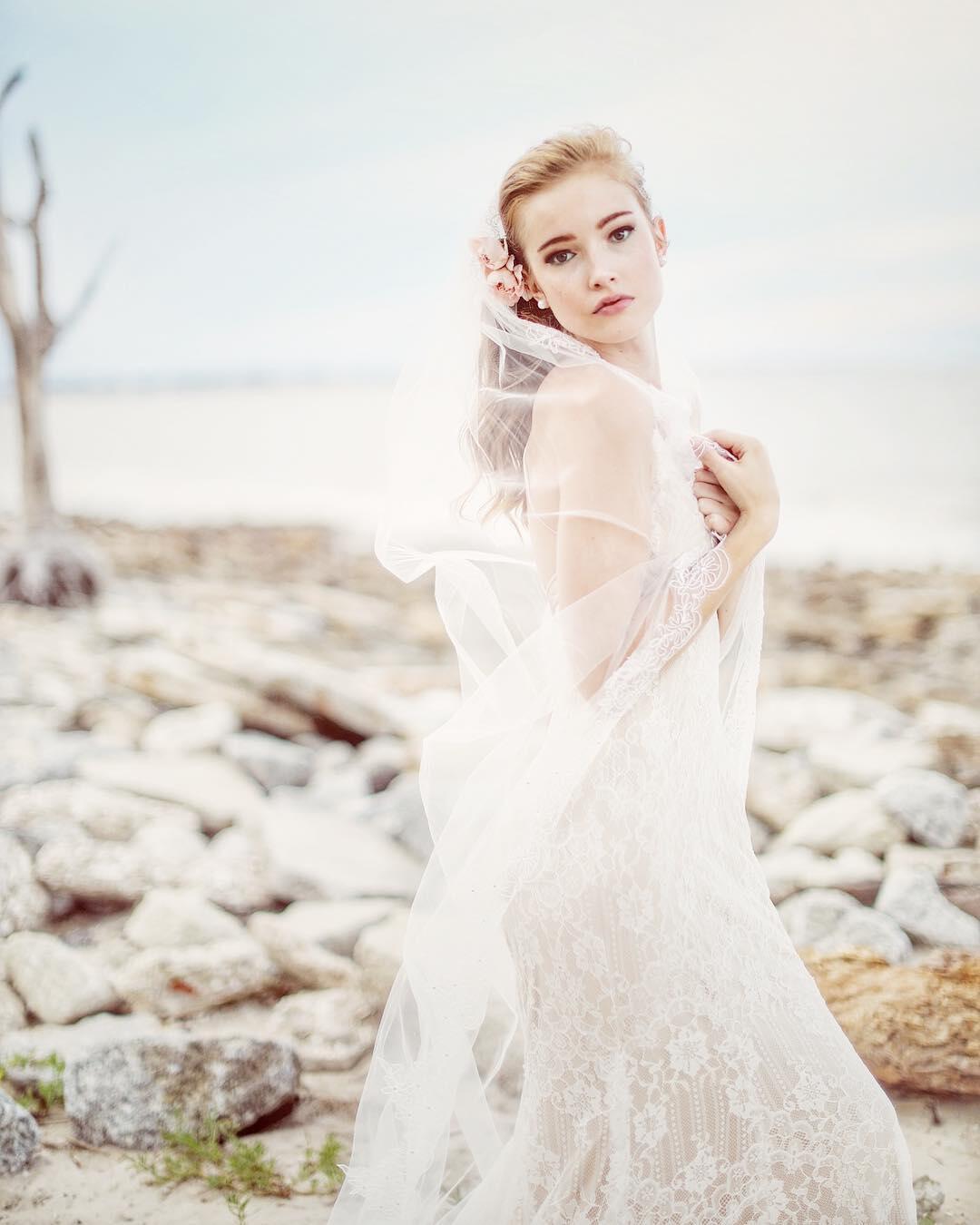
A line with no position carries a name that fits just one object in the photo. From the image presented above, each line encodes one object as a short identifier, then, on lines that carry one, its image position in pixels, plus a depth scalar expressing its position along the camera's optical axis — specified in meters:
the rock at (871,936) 2.63
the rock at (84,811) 3.37
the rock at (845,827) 3.23
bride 1.49
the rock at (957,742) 3.86
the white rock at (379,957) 2.66
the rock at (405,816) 3.42
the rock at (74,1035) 2.44
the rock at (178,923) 2.89
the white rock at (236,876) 3.09
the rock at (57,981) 2.61
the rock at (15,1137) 2.06
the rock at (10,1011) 2.57
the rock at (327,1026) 2.50
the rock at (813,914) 2.78
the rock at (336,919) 2.85
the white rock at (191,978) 2.65
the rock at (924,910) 2.71
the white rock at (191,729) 4.23
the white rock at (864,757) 3.85
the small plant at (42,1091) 2.29
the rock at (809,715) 4.45
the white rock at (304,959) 2.73
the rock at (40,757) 3.76
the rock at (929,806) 3.25
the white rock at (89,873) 3.10
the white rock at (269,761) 4.10
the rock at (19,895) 2.94
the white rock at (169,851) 3.16
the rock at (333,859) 3.14
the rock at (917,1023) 2.21
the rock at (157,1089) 2.16
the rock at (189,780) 3.62
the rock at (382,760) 4.14
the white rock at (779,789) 3.67
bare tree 6.57
